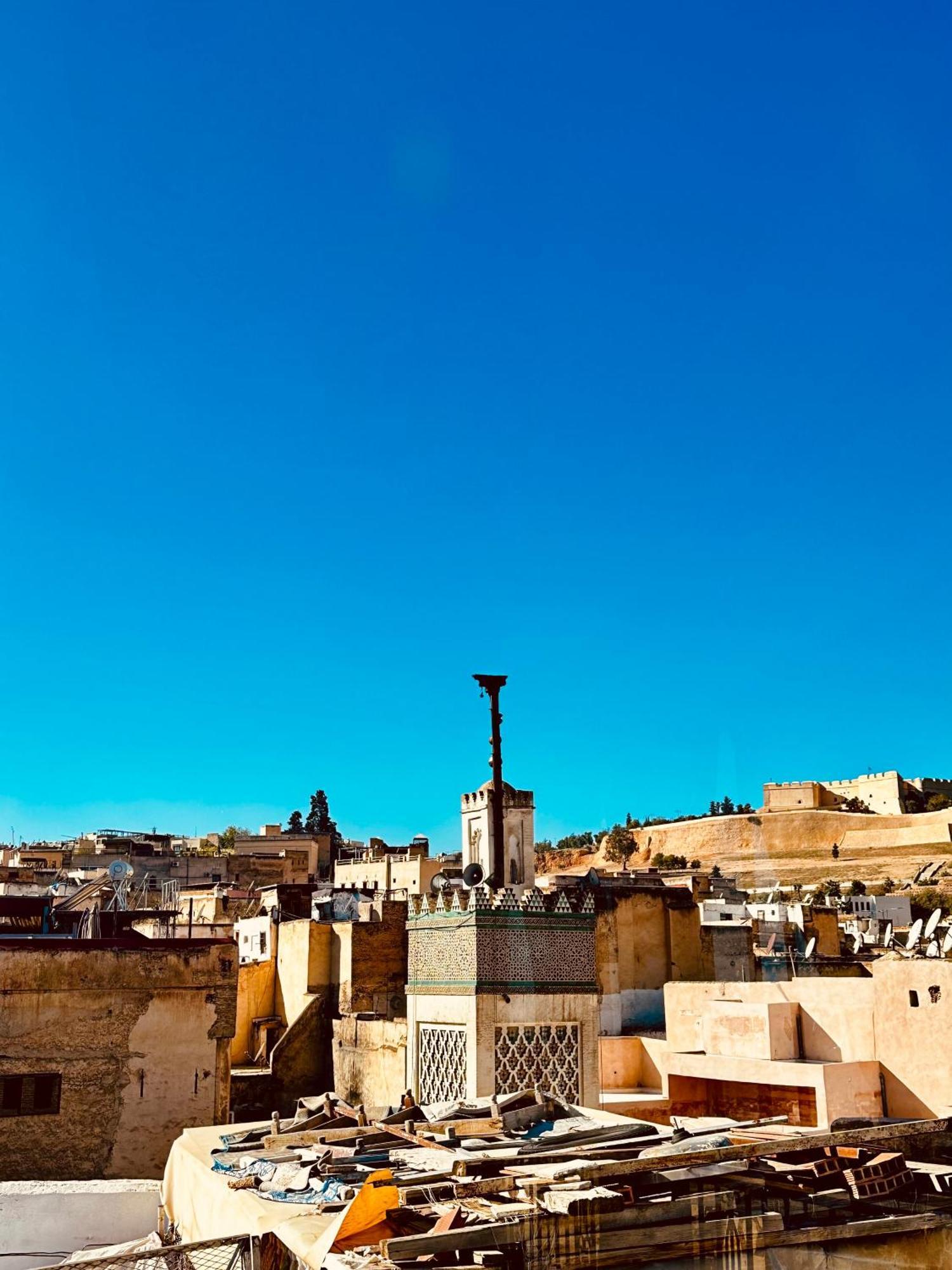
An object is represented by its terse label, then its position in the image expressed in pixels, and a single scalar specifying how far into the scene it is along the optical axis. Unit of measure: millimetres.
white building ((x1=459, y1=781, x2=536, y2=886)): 19484
